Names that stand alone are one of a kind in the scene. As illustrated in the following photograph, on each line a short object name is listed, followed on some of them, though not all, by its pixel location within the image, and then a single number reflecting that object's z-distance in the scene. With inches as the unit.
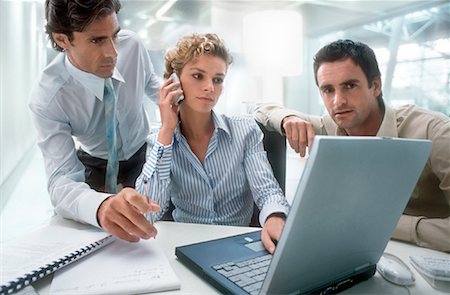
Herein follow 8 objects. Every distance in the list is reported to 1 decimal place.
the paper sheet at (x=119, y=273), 23.0
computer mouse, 24.8
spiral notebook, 23.2
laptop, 17.5
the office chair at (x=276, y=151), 51.6
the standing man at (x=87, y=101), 41.7
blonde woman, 44.9
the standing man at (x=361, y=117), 41.3
